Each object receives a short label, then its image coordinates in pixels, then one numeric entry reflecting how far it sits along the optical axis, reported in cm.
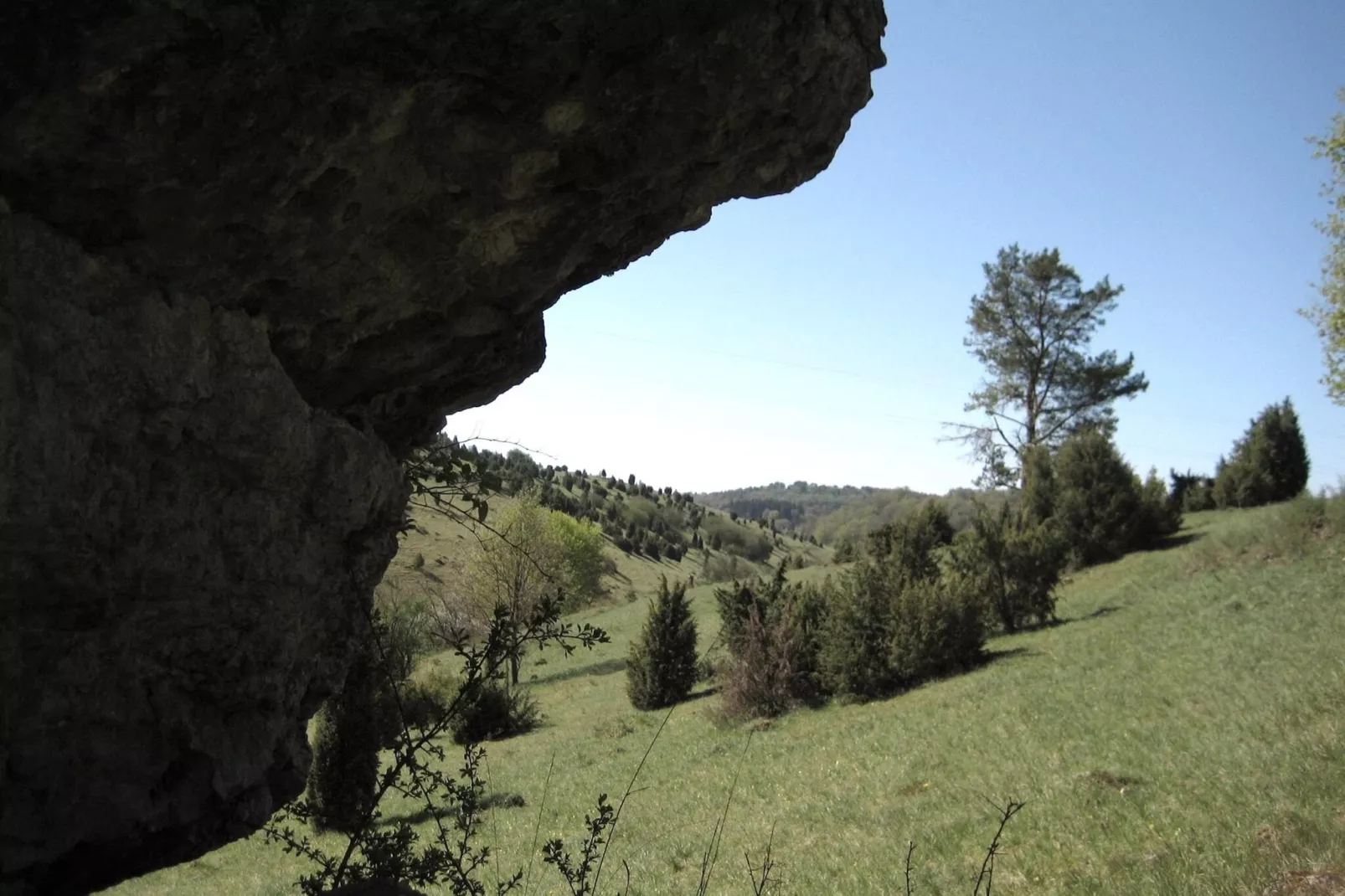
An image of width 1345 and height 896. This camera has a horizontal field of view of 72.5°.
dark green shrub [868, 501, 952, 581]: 2138
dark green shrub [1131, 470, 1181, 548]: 2547
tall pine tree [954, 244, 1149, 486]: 3416
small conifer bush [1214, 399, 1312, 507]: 2827
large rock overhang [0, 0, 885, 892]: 224
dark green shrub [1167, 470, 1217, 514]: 3172
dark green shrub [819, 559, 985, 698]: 1722
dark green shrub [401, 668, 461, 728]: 1723
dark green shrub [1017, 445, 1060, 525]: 2631
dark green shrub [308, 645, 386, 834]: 1125
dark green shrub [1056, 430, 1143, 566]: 2527
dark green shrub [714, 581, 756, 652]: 2095
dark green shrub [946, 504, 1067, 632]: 1928
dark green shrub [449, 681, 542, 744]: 1936
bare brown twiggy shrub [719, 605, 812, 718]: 1819
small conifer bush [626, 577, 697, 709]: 2203
